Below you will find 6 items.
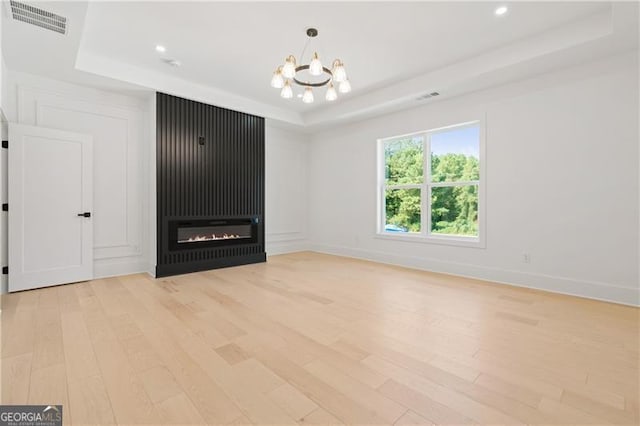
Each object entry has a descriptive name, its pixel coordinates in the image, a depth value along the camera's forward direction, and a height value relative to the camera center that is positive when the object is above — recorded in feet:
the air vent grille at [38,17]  8.80 +6.16
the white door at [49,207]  12.00 +0.26
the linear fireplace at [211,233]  15.57 -1.16
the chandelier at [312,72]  9.42 +4.77
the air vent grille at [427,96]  14.74 +6.04
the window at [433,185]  15.26 +1.56
